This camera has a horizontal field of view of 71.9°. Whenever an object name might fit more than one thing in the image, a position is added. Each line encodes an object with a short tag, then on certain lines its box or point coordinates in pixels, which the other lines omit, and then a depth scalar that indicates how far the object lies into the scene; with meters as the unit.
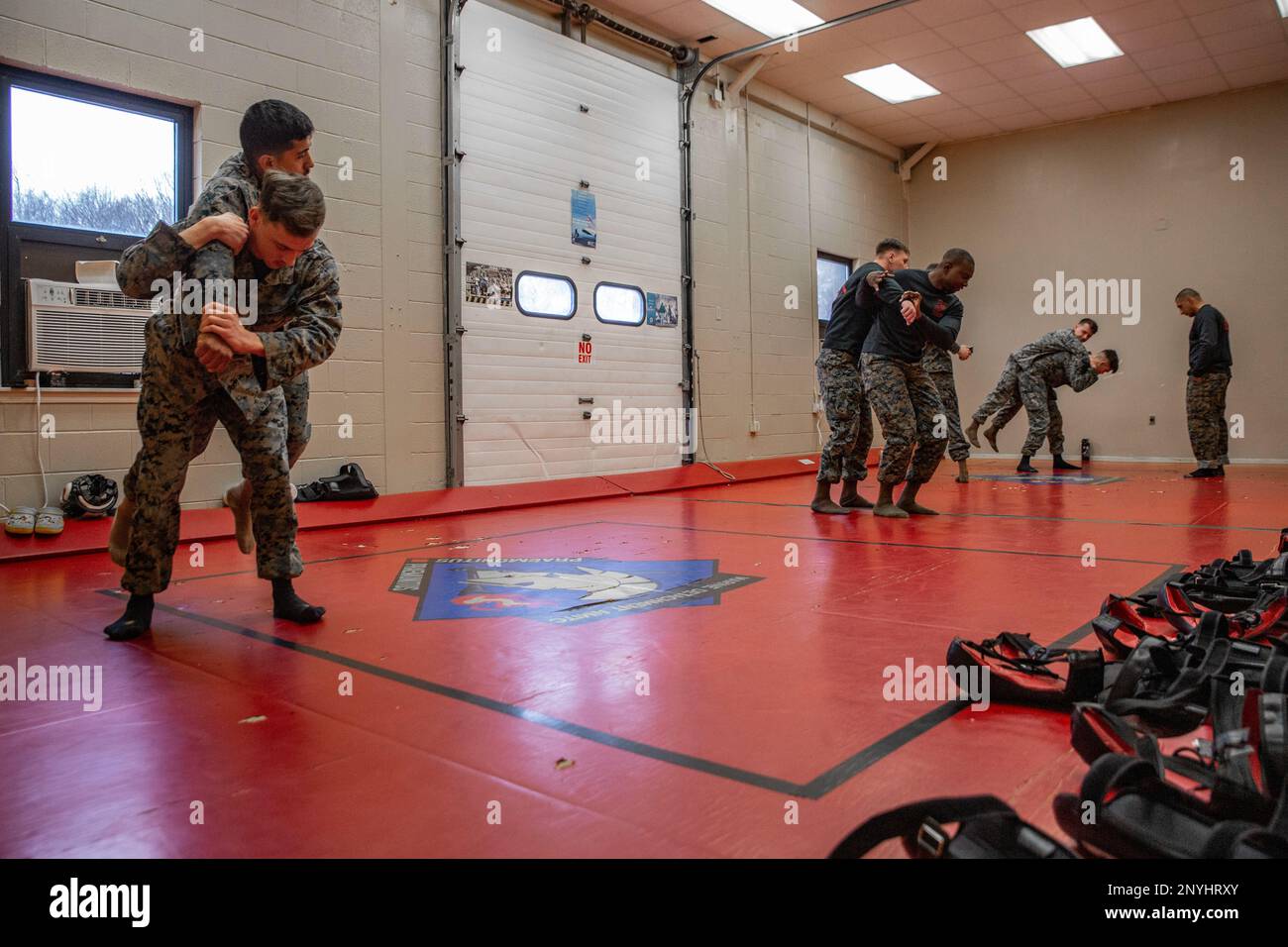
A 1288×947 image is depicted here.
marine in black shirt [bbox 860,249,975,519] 5.37
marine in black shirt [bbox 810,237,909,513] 5.87
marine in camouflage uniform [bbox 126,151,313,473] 2.61
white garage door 7.53
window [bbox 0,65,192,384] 5.03
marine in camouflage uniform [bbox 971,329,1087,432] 9.42
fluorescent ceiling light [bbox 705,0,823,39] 8.77
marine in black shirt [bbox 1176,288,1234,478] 9.10
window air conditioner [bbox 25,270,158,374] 5.05
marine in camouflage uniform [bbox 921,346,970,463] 8.16
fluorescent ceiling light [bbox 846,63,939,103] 10.69
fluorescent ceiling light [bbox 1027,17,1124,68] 9.48
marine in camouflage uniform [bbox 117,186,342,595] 2.65
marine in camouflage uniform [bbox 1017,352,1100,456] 9.27
